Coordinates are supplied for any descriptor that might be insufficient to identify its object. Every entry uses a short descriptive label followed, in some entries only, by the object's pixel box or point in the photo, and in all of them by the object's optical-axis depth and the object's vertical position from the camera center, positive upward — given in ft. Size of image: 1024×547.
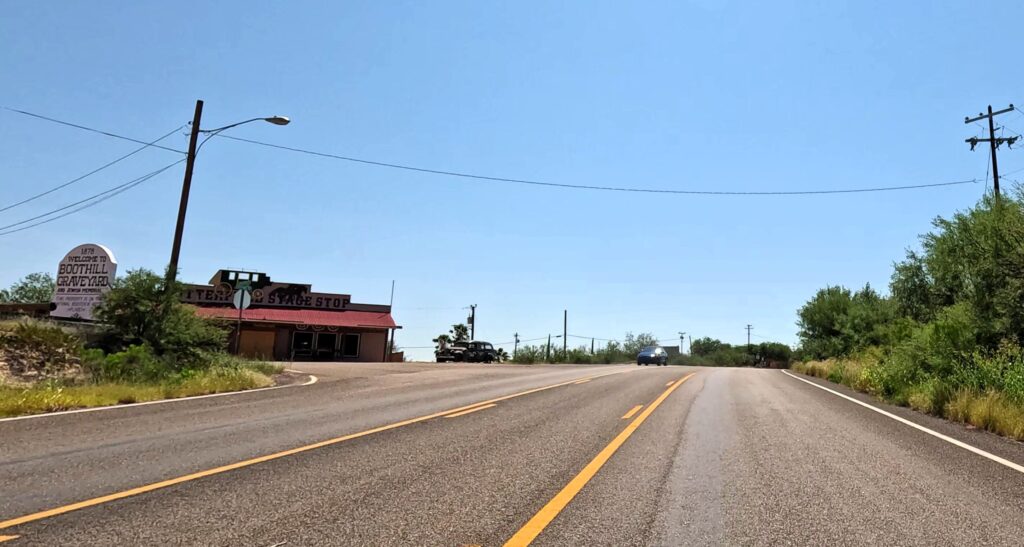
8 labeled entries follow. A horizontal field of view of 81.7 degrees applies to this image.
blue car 143.33 +0.71
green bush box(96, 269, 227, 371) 54.75 +1.25
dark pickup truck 153.38 -0.77
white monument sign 58.70 +5.20
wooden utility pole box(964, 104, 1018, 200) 79.64 +31.96
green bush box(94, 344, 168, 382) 47.67 -2.70
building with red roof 131.34 +4.51
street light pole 59.11 +13.62
